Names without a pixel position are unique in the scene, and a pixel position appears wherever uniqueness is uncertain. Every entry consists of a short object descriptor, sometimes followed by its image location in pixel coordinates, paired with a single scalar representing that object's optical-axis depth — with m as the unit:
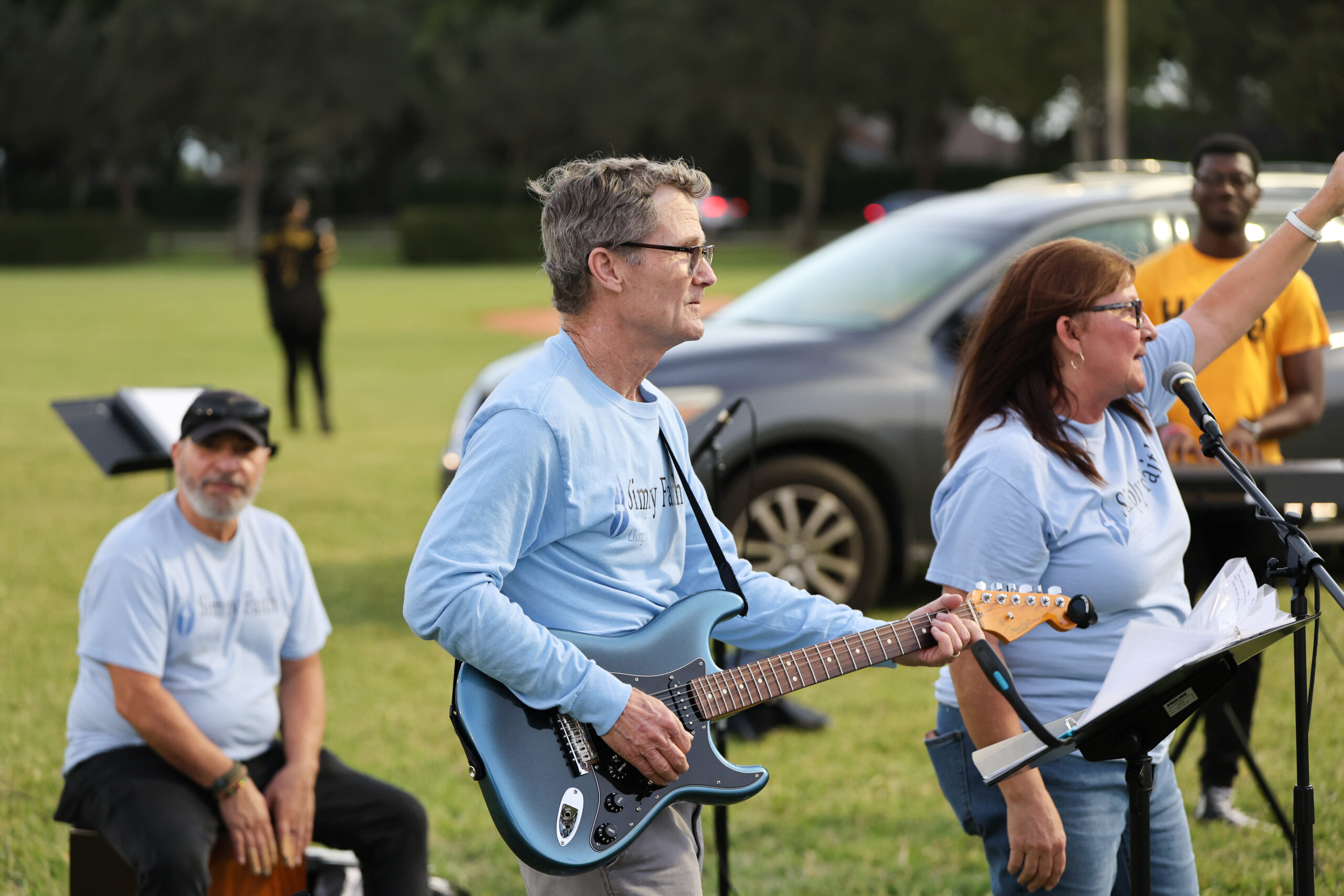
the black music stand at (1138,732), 4.72
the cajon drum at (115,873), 7.36
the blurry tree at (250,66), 106.81
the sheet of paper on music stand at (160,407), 9.48
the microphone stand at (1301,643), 5.52
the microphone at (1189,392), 6.00
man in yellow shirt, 9.68
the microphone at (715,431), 8.13
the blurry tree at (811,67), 100.75
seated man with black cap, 7.27
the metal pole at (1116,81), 46.87
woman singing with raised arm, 5.69
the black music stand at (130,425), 9.25
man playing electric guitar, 4.99
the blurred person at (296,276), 26.23
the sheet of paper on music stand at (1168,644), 4.70
